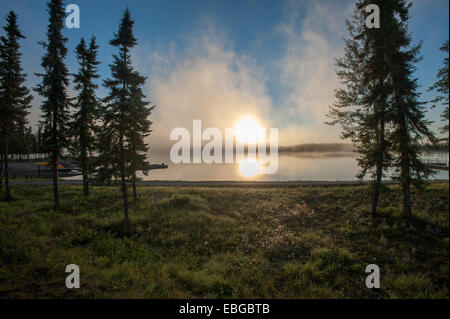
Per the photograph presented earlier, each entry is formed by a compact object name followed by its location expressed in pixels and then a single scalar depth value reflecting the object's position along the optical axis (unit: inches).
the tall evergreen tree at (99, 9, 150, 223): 452.8
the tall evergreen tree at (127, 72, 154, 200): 464.0
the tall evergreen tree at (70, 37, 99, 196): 691.4
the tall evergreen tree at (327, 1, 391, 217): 431.8
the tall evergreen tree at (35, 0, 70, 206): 567.9
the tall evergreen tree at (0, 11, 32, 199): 691.4
